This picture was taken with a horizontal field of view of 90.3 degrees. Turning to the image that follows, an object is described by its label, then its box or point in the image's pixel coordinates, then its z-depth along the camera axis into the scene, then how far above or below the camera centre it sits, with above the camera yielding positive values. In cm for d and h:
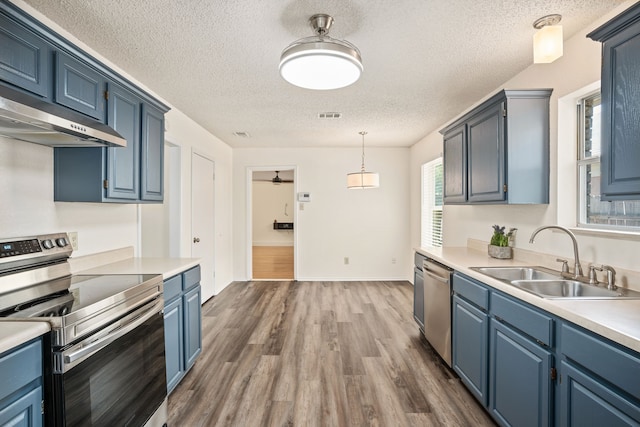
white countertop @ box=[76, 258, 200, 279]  217 -41
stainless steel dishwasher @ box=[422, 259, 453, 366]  261 -82
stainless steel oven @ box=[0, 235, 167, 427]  126 -56
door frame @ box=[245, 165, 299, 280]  576 +0
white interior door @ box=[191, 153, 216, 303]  410 -9
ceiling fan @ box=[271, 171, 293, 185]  990 +105
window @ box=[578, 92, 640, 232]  207 +31
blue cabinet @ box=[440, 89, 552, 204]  235 +51
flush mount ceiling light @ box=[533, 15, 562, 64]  178 +97
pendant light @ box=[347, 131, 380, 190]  457 +47
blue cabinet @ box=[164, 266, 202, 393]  218 -83
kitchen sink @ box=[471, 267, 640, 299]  171 -43
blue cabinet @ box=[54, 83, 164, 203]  204 +33
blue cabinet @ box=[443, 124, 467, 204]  301 +50
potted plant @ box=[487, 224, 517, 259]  276 -26
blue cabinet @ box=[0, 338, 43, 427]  106 -62
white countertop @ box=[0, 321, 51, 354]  107 -43
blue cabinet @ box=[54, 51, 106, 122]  174 +73
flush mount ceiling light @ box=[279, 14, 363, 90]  166 +82
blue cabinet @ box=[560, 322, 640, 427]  109 -63
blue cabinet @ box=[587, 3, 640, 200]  133 +48
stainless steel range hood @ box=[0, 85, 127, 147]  129 +41
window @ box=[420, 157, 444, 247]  471 +15
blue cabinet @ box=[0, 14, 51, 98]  146 +74
